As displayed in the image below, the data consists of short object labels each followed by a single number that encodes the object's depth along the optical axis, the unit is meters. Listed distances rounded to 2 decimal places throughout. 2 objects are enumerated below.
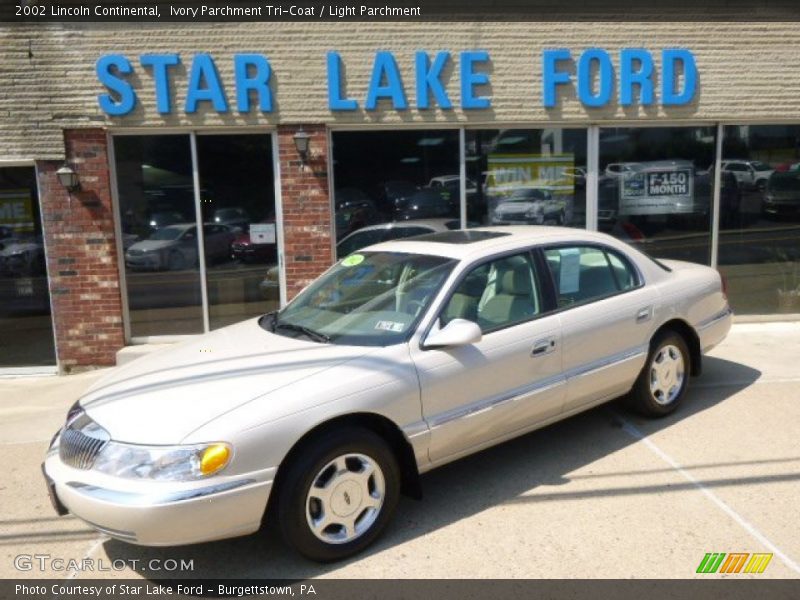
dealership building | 7.66
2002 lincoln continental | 3.20
